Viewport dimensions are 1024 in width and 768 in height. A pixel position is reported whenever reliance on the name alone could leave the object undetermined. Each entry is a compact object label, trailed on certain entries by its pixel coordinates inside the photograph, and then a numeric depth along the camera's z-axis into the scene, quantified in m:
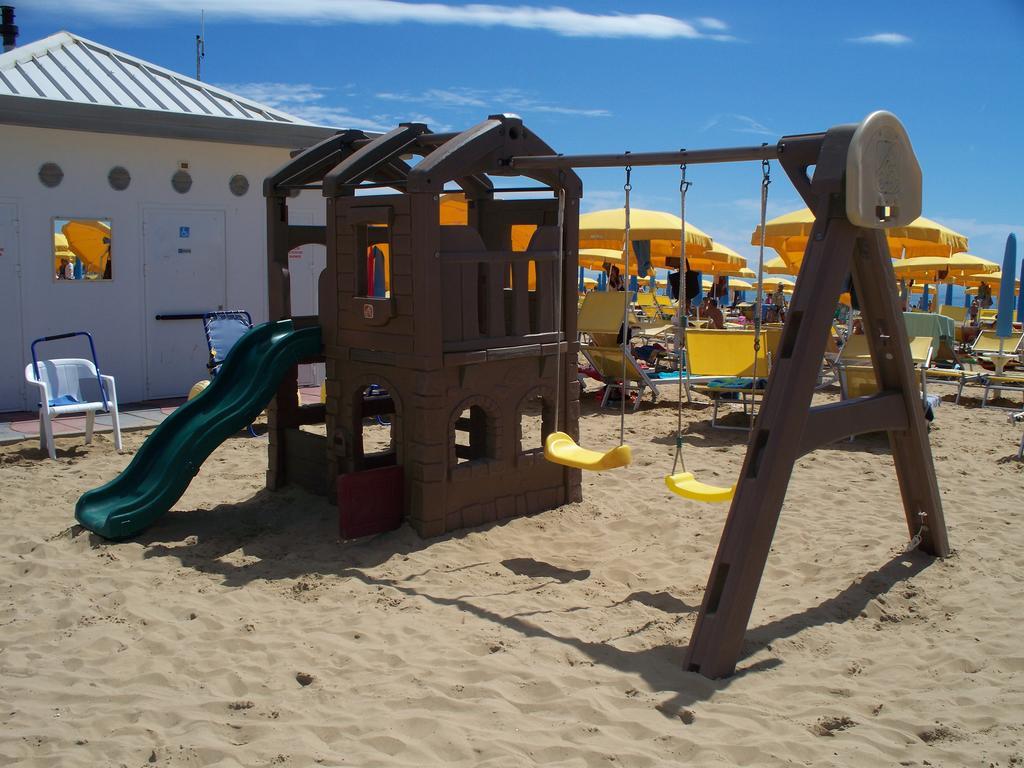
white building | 9.43
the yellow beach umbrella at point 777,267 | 20.42
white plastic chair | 7.52
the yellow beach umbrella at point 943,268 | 17.69
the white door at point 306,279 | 11.24
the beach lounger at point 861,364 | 9.10
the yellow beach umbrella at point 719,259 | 18.20
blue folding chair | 8.81
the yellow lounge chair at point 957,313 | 21.74
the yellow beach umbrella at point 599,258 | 19.66
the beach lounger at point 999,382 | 11.37
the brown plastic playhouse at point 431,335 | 5.48
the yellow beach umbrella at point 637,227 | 12.96
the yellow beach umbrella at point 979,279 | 25.62
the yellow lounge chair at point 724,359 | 9.52
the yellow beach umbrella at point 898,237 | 11.65
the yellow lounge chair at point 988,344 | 13.15
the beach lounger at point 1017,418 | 9.98
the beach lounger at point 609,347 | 10.86
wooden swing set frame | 3.92
